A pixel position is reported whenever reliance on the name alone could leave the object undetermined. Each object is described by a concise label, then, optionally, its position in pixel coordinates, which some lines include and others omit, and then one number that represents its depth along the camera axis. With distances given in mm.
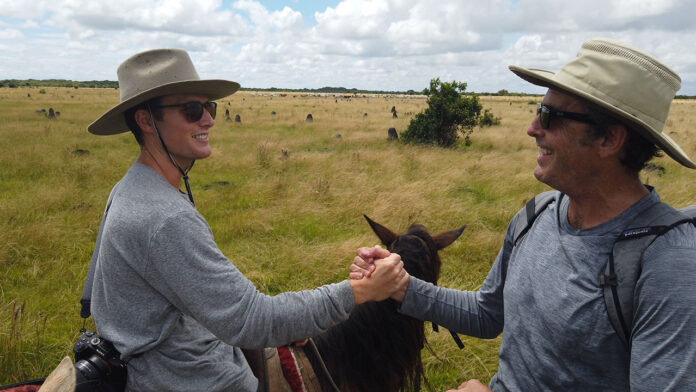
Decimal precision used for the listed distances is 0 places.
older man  1303
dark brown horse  2465
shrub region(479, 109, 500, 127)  21489
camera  1733
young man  1658
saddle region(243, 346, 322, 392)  2271
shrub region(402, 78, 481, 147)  15383
